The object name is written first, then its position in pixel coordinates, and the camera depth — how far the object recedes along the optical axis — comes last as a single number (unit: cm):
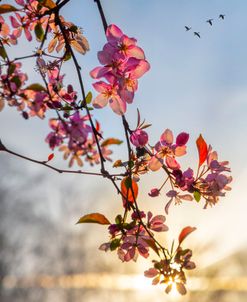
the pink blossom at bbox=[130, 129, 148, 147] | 46
